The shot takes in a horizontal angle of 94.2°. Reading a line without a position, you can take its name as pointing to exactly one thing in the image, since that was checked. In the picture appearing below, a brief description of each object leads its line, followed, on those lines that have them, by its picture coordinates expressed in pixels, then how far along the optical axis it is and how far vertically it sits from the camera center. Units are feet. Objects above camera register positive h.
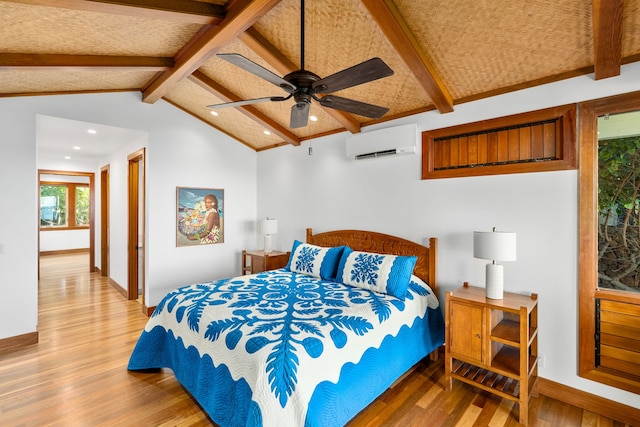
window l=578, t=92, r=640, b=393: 7.32 -0.78
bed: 5.63 -2.87
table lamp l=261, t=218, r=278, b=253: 15.80 -0.93
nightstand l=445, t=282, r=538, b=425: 7.27 -3.49
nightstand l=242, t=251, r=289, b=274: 14.89 -2.46
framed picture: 14.79 -0.17
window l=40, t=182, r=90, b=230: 28.25 +0.76
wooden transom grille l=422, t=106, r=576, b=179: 8.13 +2.07
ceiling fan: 5.69 +2.73
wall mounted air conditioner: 10.89 +2.74
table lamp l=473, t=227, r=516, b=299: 7.84 -1.06
